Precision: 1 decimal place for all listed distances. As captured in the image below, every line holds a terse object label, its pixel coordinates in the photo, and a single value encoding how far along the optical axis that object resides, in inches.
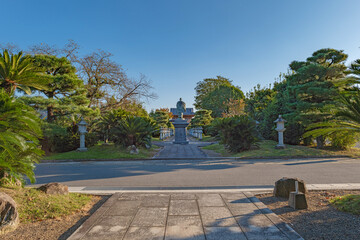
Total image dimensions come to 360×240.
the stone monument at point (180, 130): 863.1
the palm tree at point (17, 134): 134.9
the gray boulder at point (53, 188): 164.7
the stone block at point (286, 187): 176.1
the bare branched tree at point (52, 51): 708.0
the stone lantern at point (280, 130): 497.2
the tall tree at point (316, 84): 488.4
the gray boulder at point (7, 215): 117.0
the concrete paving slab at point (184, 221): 126.7
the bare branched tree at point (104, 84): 741.9
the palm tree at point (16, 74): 159.8
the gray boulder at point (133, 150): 484.4
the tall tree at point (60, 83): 509.4
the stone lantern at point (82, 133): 516.4
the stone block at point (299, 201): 150.2
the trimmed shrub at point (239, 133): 474.9
